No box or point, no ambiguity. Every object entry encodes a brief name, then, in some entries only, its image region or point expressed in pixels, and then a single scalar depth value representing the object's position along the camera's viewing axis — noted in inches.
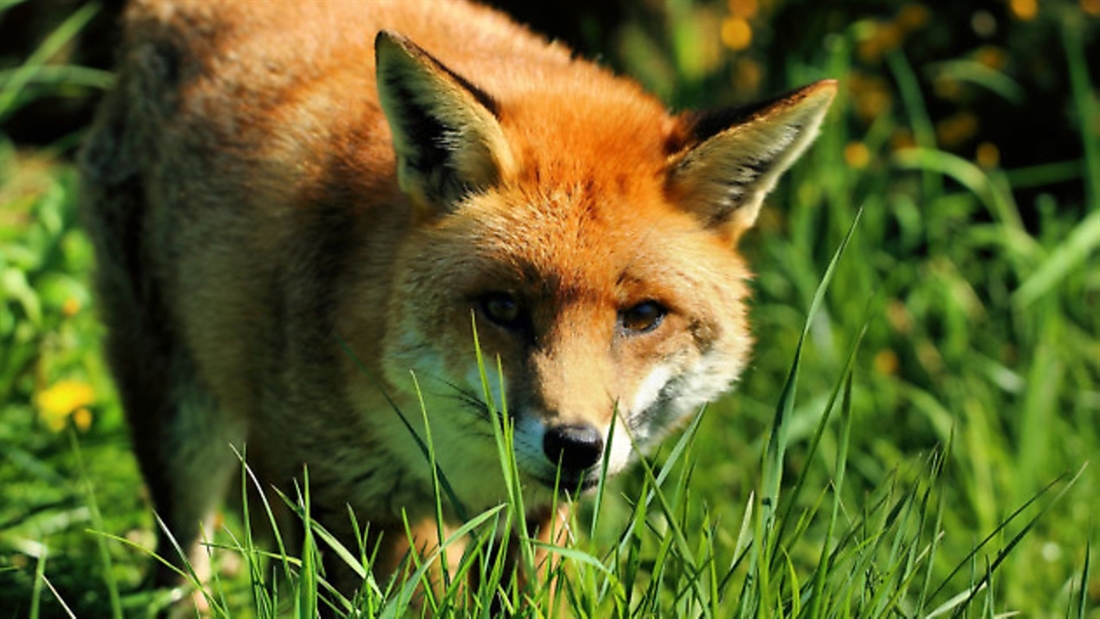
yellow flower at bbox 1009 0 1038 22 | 487.2
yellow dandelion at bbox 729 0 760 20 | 522.6
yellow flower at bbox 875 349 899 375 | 453.7
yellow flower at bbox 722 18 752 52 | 515.5
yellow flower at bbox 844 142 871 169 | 485.4
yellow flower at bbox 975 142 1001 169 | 499.5
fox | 259.6
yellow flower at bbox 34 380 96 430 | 384.5
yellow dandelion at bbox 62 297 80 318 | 396.2
